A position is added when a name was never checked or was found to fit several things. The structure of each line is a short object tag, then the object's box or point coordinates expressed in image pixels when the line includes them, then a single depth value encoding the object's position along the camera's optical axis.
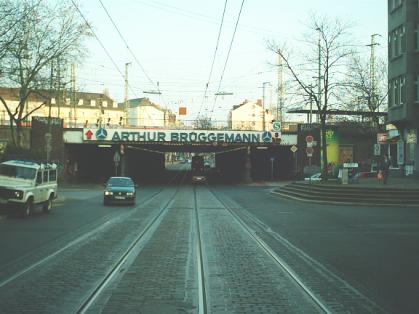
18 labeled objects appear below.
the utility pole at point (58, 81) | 37.53
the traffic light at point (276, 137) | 55.31
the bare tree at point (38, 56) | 32.50
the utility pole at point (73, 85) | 41.07
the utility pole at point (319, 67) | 35.27
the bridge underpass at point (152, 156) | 53.53
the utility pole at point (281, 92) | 36.53
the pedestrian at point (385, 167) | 31.90
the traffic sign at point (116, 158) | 47.72
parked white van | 20.84
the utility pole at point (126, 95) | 53.21
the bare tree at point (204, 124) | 80.56
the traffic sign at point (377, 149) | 39.17
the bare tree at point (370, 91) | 53.63
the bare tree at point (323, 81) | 33.86
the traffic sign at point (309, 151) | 33.41
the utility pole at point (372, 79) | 54.07
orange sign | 54.01
